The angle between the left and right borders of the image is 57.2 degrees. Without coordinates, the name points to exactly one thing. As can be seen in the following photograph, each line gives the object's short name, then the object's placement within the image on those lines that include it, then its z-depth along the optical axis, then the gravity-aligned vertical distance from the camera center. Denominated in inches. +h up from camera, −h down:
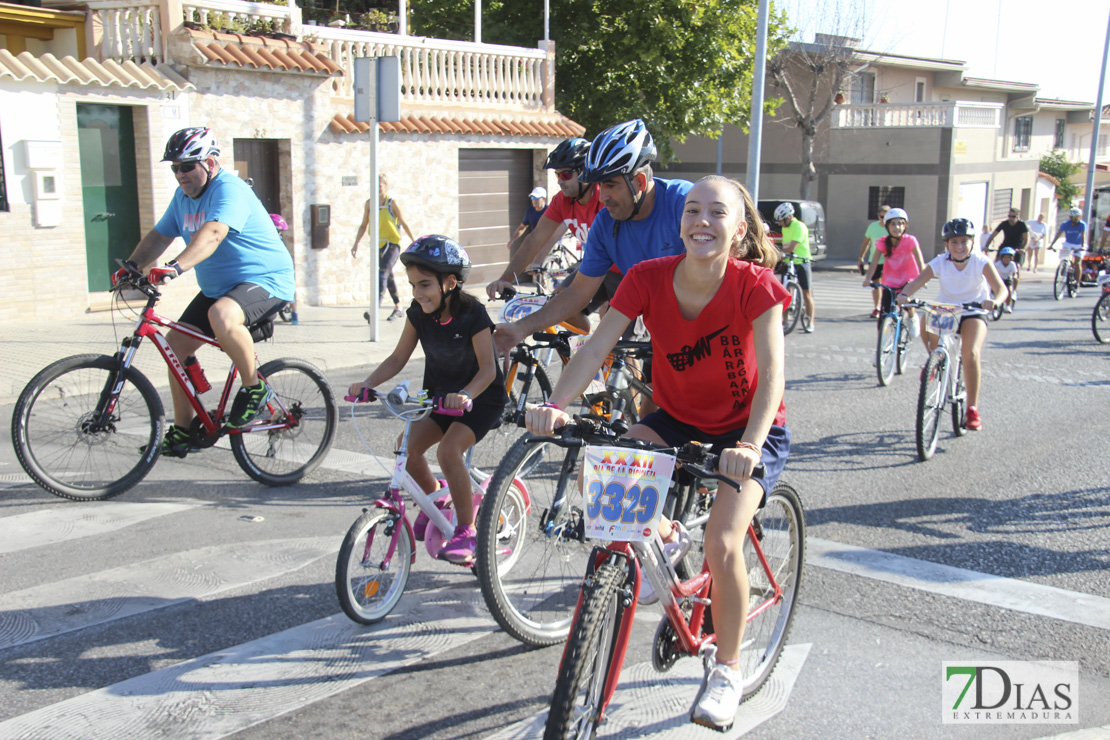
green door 502.0 +6.9
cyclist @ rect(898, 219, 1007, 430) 315.6 -22.0
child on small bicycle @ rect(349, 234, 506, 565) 176.1 -27.6
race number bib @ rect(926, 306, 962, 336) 311.4 -32.3
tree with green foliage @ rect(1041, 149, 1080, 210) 1855.3 +82.1
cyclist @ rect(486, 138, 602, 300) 253.9 +0.5
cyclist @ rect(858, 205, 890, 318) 630.5 -20.6
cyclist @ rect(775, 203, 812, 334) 567.5 -20.7
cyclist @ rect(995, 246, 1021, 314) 678.9 -39.7
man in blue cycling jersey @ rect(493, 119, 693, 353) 179.2 -1.8
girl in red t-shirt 127.6 -20.3
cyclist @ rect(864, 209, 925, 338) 458.0 -17.9
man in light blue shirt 232.1 -13.4
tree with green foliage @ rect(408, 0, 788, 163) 874.8 +135.2
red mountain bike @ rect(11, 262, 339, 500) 223.3 -49.8
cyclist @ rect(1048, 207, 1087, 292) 918.4 -22.0
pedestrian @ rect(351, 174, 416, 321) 553.9 -17.8
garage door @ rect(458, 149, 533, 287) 753.6 +3.9
